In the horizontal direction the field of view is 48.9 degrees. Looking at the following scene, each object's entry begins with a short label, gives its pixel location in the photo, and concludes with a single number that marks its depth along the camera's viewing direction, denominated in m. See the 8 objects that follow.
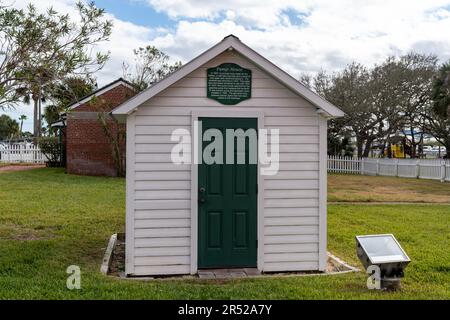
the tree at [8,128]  71.06
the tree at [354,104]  34.59
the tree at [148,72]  25.16
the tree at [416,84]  34.06
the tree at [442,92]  28.48
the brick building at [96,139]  25.17
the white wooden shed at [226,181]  7.50
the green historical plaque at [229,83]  7.64
